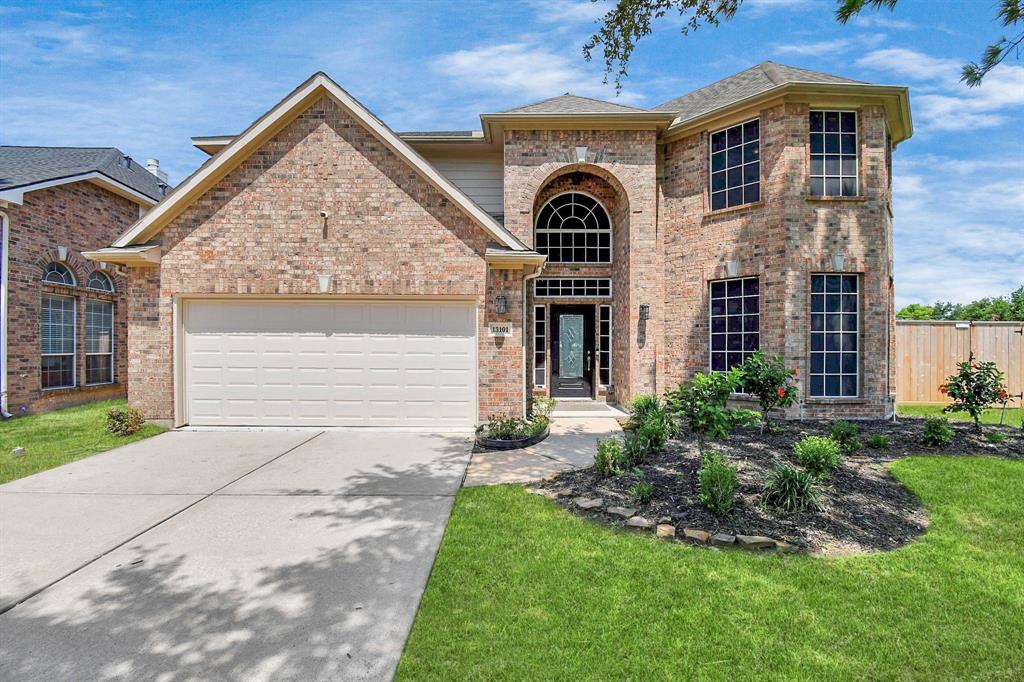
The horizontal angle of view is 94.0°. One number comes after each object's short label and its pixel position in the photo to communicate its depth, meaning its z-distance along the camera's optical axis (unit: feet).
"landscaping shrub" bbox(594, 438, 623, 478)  19.17
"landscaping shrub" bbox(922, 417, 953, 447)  24.26
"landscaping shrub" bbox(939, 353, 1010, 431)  26.30
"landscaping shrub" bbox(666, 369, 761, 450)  17.74
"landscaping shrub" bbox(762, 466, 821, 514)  15.52
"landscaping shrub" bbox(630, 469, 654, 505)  16.44
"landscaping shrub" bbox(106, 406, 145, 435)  27.45
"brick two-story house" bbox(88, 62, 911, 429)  28.35
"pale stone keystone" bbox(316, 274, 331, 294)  28.35
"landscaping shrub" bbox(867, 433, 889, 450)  24.21
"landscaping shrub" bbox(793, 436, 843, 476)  17.56
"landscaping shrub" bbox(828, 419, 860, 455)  23.65
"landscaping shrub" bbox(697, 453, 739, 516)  15.10
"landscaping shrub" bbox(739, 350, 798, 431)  25.09
